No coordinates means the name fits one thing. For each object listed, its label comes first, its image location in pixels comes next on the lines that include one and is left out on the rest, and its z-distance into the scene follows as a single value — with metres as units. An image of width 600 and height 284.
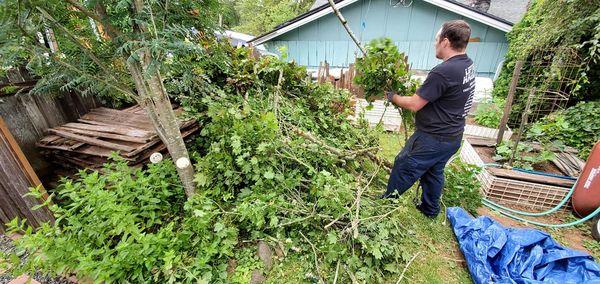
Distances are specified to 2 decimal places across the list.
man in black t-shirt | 2.23
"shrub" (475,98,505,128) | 5.83
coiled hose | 2.93
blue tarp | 2.05
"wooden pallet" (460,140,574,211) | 3.30
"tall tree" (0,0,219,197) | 1.42
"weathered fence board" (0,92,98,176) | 2.37
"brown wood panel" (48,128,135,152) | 2.49
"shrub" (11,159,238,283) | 1.66
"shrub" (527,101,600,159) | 4.30
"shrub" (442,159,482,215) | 3.22
